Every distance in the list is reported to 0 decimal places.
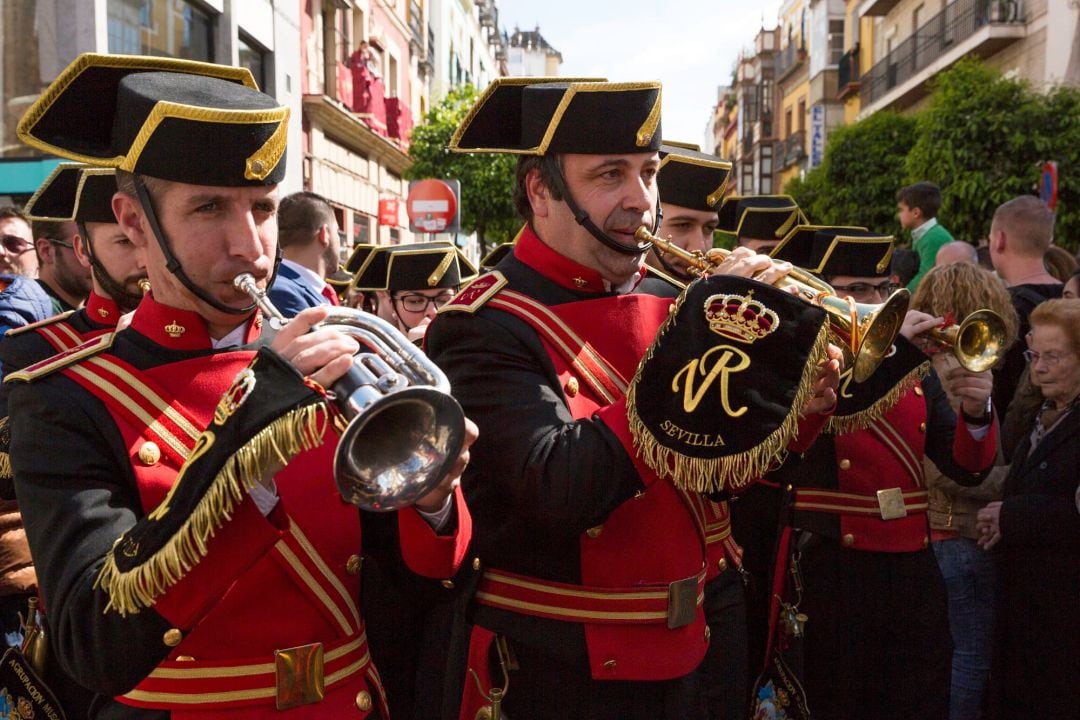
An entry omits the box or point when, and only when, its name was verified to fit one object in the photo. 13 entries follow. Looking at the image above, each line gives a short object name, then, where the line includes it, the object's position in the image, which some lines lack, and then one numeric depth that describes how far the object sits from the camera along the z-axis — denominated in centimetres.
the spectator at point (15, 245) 596
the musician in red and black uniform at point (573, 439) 256
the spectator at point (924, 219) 862
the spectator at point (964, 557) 491
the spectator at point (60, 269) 486
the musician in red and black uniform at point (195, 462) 182
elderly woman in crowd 442
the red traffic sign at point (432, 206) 1625
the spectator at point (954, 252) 740
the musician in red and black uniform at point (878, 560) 429
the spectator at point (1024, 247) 621
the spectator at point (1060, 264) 698
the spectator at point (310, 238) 584
